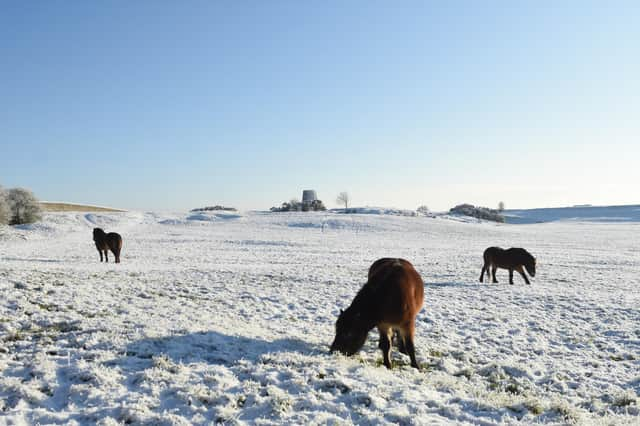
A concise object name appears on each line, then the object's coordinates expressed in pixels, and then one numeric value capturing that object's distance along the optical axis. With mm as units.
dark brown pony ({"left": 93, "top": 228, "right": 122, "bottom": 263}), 21797
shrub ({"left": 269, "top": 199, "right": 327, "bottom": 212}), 91550
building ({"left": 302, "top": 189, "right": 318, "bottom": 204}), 103938
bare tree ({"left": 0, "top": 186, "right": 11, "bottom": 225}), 37841
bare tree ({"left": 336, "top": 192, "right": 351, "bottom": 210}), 140238
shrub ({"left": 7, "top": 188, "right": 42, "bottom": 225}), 43219
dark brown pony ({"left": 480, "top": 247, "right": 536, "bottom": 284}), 17812
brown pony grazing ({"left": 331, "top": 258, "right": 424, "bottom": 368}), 6941
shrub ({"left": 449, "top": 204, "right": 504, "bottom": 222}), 86750
